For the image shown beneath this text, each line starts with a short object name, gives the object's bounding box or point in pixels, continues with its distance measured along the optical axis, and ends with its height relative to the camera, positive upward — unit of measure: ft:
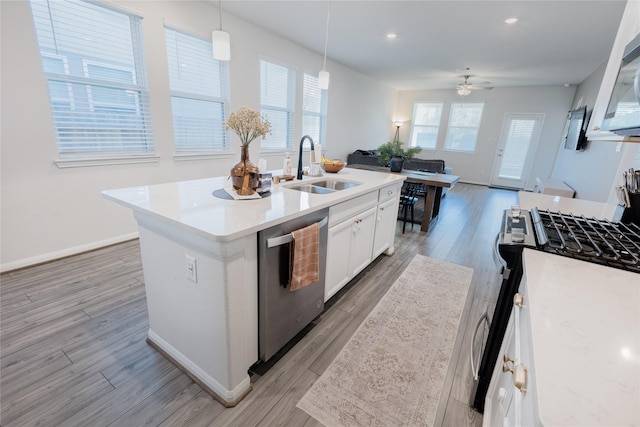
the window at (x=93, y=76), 8.13 +1.45
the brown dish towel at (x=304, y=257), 5.01 -2.12
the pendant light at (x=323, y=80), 10.11 +2.01
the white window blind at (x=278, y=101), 14.88 +1.81
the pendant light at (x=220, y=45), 7.55 +2.25
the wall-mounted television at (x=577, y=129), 15.52 +1.41
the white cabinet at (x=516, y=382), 1.93 -1.92
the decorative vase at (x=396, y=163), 13.23 -0.92
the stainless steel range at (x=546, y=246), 3.56 -1.19
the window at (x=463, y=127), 27.22 +1.91
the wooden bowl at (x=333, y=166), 9.22 -0.88
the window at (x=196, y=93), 11.02 +1.51
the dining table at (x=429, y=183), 12.88 -1.67
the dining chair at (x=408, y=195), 13.21 -2.48
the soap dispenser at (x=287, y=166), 7.78 -0.81
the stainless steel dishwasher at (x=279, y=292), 4.65 -2.71
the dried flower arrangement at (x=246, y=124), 5.35 +0.17
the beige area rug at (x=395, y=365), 4.66 -4.25
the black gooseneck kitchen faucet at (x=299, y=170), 7.72 -0.89
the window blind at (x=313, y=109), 17.62 +1.79
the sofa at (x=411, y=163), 19.02 -1.34
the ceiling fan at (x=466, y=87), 20.29 +4.50
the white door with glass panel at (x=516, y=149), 25.05 +0.11
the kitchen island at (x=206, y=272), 4.13 -2.17
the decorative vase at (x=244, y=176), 5.53 -0.80
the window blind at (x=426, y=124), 29.22 +2.07
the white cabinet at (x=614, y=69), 4.94 +1.68
